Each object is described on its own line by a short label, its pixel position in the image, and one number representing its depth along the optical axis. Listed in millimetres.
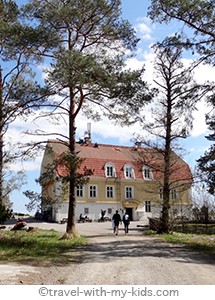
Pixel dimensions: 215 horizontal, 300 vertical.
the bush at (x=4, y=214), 15051
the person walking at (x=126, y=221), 19753
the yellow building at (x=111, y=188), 36323
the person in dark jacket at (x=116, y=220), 18464
